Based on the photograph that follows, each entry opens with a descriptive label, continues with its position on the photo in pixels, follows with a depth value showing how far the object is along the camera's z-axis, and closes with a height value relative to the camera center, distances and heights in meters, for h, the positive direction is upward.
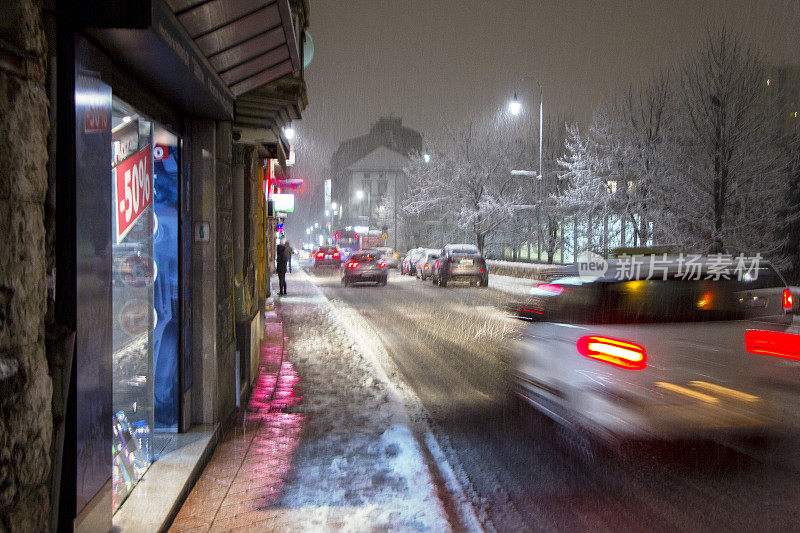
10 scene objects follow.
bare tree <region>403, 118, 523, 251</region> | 43.59 +5.19
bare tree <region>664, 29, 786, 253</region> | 22.45 +3.64
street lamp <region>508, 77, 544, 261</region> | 31.52 +7.09
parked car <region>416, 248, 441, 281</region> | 32.52 -0.44
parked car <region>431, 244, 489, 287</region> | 27.66 -0.58
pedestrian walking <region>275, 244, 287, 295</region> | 21.97 -0.33
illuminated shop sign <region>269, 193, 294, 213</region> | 26.77 +2.03
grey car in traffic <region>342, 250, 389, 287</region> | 28.81 -0.70
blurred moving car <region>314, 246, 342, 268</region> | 50.00 -0.35
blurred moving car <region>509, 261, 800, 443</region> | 4.68 -0.73
